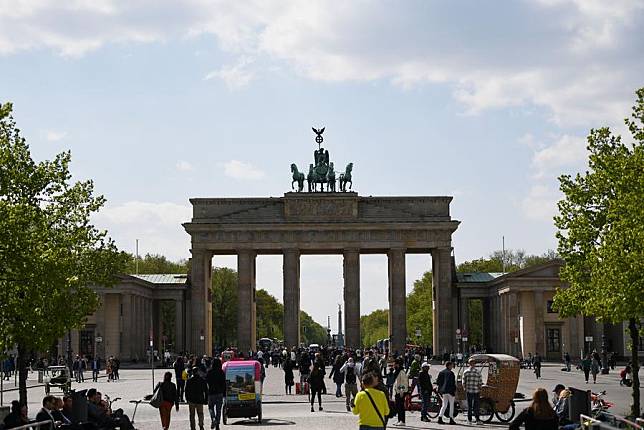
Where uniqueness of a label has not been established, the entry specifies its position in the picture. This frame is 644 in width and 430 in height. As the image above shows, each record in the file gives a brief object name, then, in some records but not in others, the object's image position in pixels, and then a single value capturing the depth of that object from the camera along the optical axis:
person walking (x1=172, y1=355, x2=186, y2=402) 42.91
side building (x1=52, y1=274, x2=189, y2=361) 100.50
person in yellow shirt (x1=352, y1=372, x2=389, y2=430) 19.97
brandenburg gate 105.50
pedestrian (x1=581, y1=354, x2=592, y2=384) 59.66
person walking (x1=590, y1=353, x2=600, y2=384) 60.09
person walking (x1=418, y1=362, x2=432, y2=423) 35.41
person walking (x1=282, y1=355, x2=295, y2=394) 49.88
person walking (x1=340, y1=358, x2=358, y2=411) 39.16
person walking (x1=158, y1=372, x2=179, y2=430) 31.05
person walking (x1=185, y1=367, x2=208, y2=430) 30.81
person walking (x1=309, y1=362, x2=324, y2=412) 38.84
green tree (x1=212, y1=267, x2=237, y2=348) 147.25
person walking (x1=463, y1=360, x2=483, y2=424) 34.22
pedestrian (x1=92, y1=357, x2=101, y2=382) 70.30
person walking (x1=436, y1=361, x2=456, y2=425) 34.19
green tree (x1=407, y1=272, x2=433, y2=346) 132.75
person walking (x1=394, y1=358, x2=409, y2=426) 32.88
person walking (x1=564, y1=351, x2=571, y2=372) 77.00
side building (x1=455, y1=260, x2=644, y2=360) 98.94
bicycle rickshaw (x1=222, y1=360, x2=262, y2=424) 34.03
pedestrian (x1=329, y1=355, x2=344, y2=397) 47.19
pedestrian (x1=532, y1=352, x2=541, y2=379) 63.59
